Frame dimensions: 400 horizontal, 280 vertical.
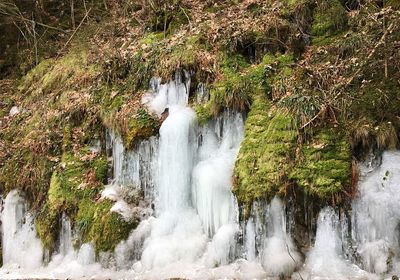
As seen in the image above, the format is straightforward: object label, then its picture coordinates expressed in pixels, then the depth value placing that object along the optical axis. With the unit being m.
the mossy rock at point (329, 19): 8.38
